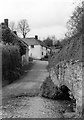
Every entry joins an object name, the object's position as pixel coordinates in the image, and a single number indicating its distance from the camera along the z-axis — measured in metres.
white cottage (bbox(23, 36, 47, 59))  67.34
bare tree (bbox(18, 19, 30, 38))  70.38
